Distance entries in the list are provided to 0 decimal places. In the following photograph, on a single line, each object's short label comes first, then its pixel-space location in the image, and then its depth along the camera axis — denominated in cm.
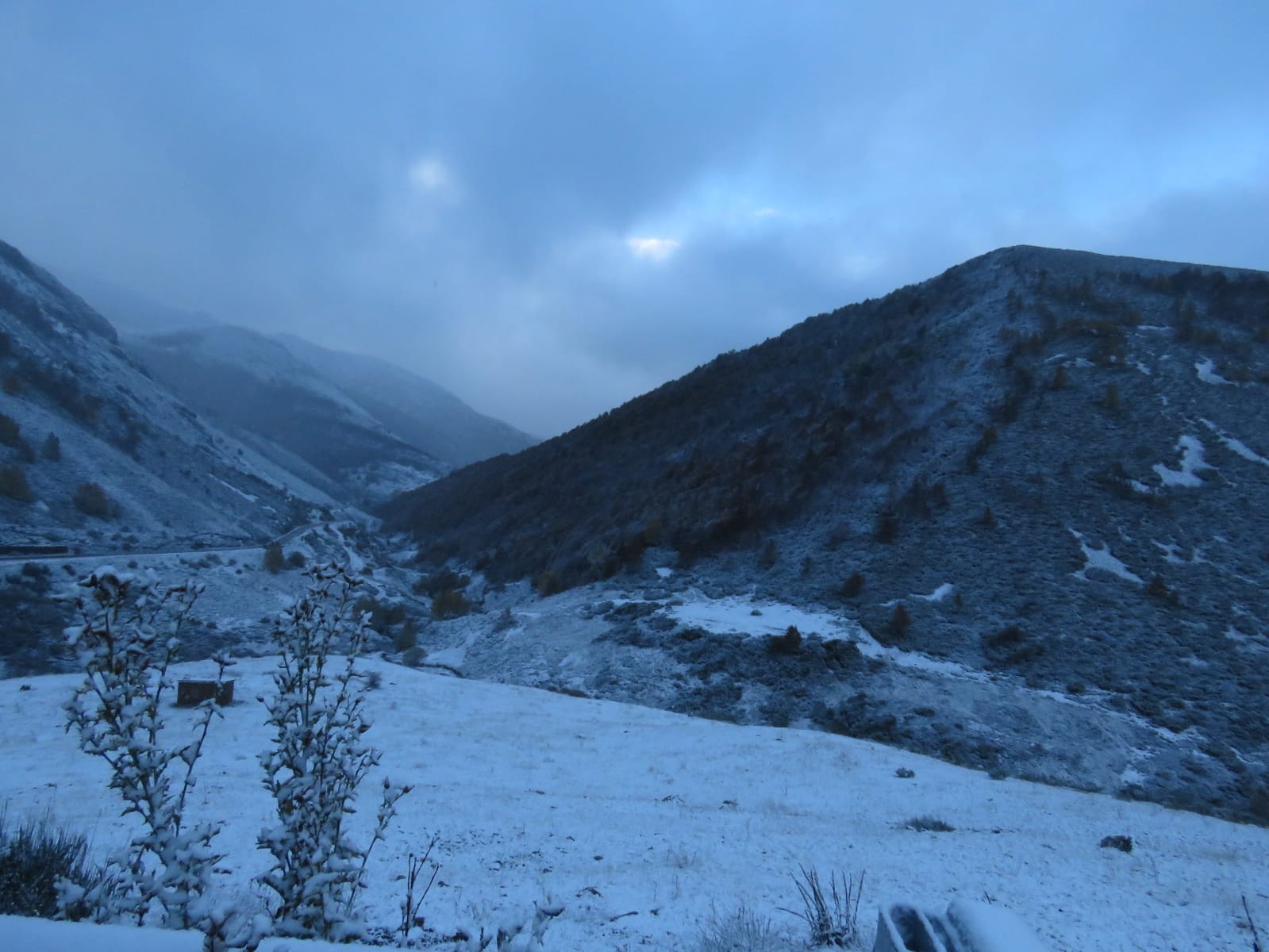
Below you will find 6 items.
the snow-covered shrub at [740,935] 450
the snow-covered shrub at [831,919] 445
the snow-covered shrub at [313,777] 307
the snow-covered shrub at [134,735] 276
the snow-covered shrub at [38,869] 369
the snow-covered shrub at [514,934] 267
